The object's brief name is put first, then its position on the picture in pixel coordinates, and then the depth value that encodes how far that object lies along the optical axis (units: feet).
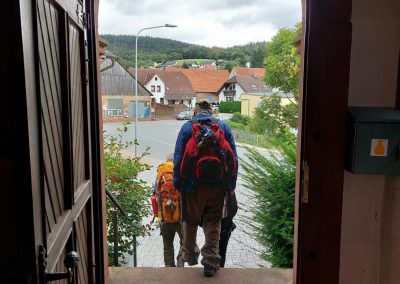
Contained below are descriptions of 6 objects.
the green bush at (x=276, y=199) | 11.06
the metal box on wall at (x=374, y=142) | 5.77
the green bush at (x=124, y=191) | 11.52
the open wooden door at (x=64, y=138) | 3.64
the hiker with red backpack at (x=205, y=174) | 9.80
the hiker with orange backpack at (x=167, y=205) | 10.77
